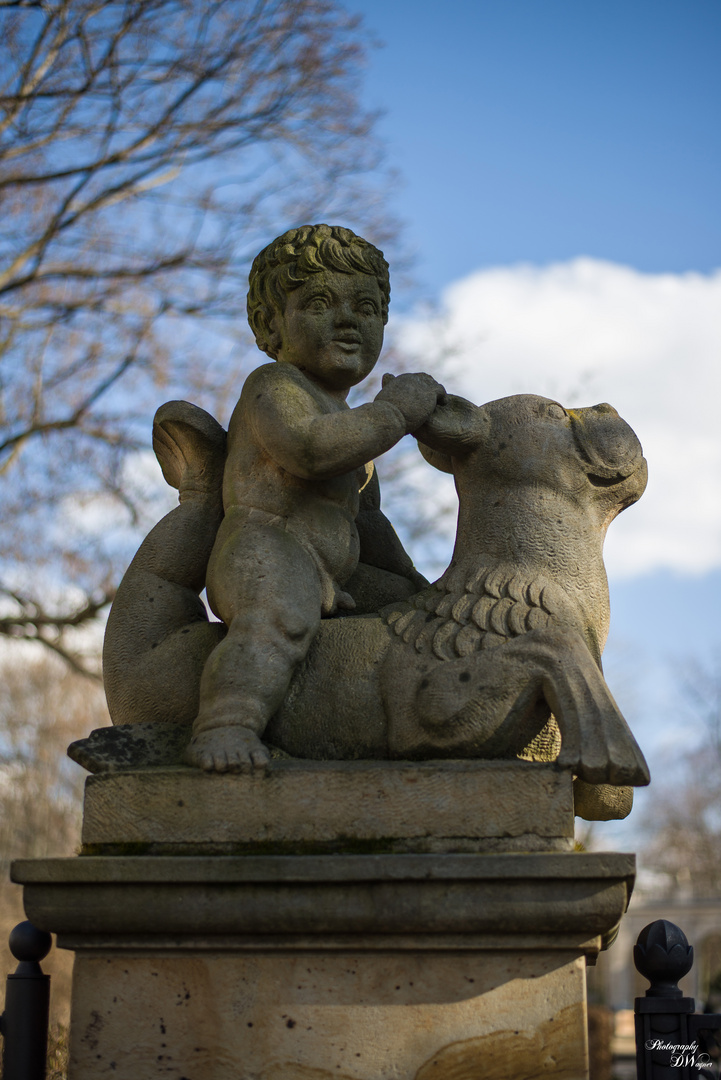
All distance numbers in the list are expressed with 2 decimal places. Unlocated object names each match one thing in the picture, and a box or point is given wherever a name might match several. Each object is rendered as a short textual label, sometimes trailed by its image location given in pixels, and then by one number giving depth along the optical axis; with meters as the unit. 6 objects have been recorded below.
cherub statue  2.85
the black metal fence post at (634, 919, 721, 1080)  2.79
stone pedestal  2.52
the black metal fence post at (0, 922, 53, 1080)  2.93
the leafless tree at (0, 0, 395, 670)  9.15
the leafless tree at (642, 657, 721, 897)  27.30
